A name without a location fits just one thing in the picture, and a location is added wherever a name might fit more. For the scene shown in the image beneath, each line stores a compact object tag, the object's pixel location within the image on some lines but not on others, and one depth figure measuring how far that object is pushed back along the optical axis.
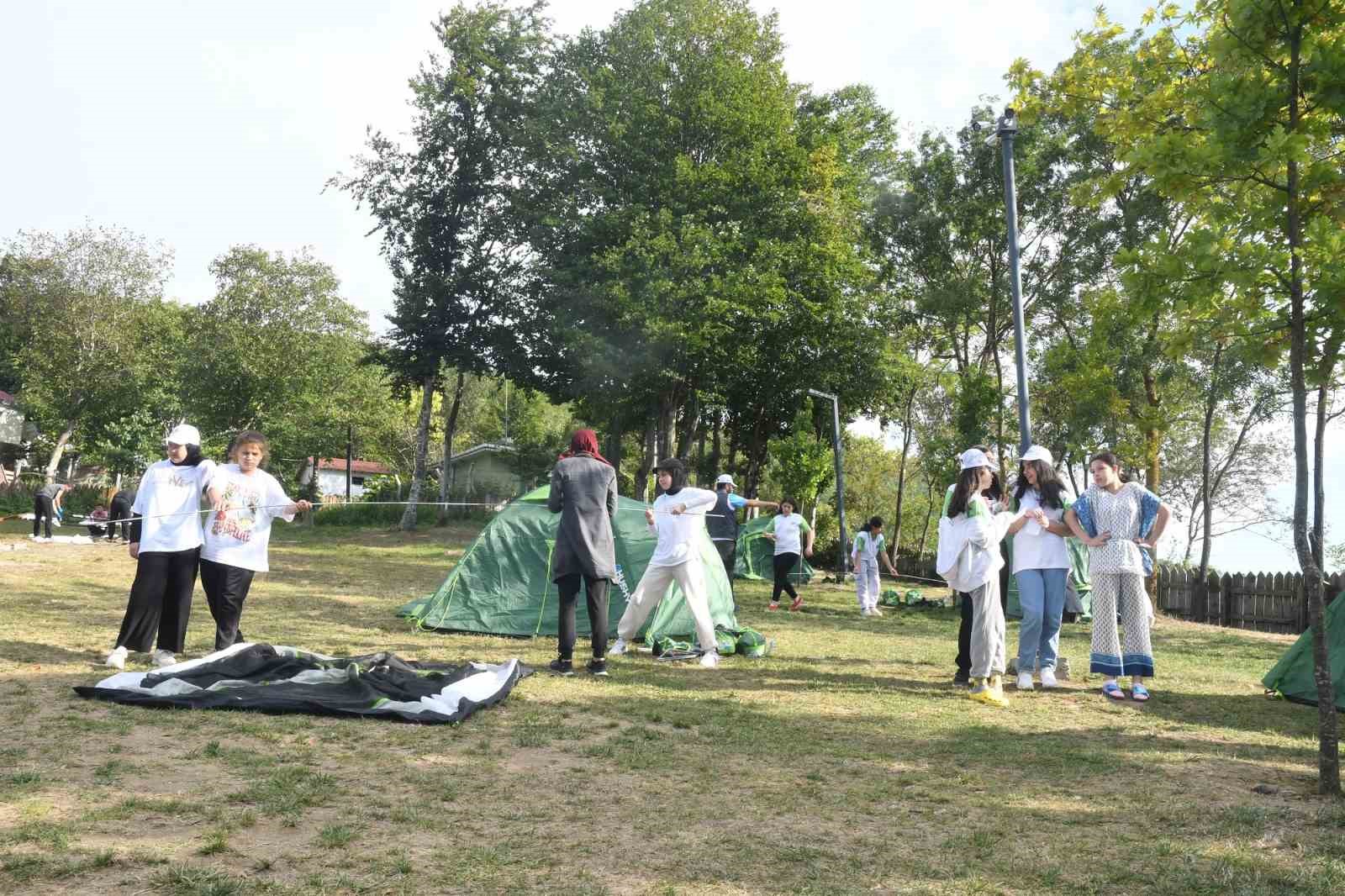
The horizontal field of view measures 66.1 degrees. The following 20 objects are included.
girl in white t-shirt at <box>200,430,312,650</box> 7.82
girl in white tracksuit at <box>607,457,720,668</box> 8.70
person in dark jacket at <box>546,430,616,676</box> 8.20
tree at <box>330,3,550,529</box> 31.61
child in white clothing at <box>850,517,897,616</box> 15.90
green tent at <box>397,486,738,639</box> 10.76
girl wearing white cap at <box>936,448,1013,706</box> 7.79
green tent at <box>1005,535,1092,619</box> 15.34
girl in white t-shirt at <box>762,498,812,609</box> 16.55
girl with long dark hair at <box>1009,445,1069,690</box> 8.12
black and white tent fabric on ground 6.14
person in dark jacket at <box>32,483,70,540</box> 23.36
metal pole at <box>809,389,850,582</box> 25.35
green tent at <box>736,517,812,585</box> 22.48
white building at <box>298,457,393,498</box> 75.69
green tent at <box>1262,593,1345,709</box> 7.90
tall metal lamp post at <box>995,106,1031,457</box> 11.19
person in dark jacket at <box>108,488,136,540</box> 25.53
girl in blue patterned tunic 7.82
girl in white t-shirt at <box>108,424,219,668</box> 7.64
